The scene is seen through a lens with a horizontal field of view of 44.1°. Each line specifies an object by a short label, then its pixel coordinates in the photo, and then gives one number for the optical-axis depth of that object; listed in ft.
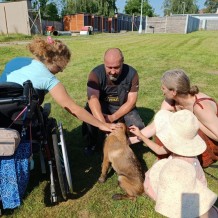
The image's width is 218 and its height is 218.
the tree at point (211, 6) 335.47
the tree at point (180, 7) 308.40
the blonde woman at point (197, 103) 9.34
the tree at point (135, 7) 232.32
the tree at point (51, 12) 160.16
